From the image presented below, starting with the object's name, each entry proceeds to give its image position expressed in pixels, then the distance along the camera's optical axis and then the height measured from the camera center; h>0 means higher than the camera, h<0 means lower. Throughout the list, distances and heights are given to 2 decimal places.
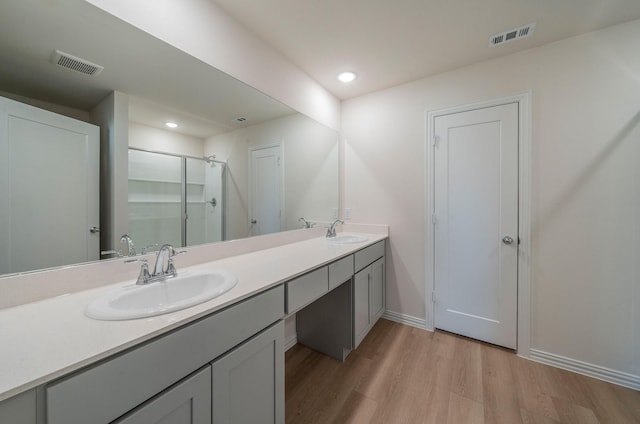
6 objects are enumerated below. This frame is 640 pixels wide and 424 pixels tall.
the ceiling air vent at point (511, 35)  1.66 +1.26
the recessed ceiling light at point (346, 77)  2.24 +1.27
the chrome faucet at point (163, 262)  1.15 -0.25
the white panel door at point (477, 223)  1.96 -0.10
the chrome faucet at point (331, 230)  2.47 -0.19
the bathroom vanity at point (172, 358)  0.56 -0.42
